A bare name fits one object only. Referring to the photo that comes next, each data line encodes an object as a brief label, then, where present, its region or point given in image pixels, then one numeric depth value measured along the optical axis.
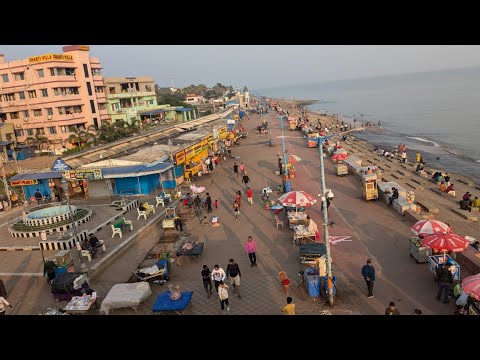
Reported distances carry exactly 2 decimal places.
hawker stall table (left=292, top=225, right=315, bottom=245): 14.35
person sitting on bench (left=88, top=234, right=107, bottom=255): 14.84
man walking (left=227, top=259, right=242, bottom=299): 11.13
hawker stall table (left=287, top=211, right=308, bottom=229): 15.81
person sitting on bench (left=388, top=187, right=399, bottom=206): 17.70
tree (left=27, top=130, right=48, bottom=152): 42.74
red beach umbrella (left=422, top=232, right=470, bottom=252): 10.78
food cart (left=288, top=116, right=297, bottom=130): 51.79
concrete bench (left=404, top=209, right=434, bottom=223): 15.56
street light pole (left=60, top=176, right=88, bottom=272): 13.02
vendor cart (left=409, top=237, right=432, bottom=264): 12.12
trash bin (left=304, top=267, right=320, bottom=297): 10.81
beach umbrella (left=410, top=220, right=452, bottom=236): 12.00
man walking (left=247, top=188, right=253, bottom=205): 20.09
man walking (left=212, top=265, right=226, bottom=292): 10.95
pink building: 42.53
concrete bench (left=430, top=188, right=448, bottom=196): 23.38
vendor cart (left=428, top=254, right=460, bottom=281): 10.65
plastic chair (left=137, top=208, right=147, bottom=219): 18.70
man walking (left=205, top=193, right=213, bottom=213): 19.27
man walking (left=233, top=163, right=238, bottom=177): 27.27
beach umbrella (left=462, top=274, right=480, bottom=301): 8.59
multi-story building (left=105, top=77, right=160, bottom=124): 55.41
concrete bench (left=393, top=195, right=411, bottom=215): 16.61
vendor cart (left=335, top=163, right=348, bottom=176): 25.02
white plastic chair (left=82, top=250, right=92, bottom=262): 14.39
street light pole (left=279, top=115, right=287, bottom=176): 24.84
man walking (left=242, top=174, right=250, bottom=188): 22.84
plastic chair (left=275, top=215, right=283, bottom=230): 16.27
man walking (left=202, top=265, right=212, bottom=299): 11.29
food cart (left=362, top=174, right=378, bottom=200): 18.92
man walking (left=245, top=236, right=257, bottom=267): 12.77
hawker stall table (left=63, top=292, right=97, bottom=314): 10.79
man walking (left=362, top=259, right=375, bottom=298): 10.34
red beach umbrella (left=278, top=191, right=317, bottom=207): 15.51
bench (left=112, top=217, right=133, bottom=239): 16.55
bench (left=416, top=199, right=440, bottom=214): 18.66
